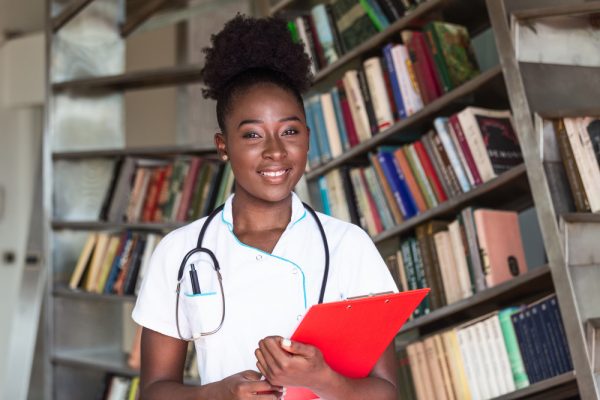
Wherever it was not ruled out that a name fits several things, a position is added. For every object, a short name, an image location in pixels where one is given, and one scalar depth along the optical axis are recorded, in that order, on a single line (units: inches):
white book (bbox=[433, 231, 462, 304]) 94.7
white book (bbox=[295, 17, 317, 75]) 114.9
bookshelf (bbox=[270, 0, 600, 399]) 80.6
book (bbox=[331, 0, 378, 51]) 108.0
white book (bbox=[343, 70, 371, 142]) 106.4
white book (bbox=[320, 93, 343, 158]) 110.3
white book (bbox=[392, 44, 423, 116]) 101.0
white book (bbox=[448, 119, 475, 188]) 93.5
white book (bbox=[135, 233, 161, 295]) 133.0
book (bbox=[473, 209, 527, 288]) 91.0
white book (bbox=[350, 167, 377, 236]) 105.7
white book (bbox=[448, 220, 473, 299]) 93.2
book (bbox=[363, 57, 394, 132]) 103.9
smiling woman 54.5
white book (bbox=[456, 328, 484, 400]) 89.6
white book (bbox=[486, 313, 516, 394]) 86.7
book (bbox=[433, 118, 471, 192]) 94.1
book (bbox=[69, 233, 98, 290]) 140.7
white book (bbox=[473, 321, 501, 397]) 87.9
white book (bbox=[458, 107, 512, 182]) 91.1
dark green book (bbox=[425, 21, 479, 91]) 97.0
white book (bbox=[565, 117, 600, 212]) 82.7
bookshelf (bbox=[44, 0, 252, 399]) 140.1
